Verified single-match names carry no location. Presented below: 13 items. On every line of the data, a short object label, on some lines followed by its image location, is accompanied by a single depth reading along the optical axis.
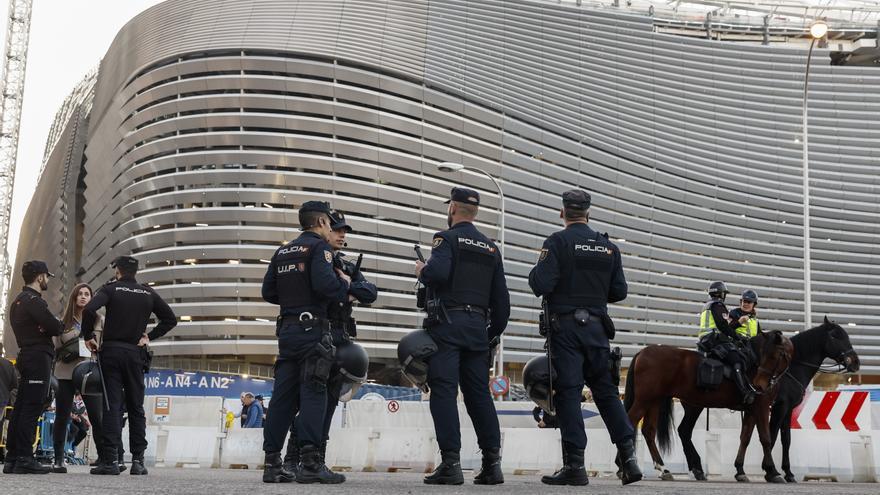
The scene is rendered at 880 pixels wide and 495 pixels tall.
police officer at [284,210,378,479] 8.47
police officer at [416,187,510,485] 8.03
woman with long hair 10.13
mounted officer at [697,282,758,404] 12.53
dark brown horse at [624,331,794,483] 12.65
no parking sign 33.12
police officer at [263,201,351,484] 8.05
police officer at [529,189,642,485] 8.26
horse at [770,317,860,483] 13.09
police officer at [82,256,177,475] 9.82
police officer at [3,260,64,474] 9.56
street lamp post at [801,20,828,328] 24.98
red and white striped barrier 14.58
